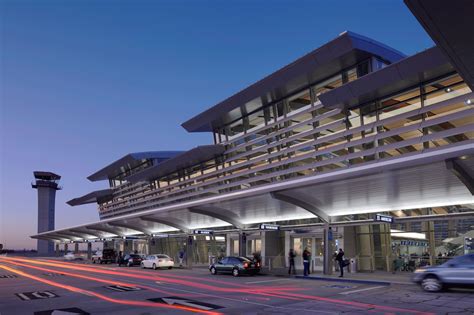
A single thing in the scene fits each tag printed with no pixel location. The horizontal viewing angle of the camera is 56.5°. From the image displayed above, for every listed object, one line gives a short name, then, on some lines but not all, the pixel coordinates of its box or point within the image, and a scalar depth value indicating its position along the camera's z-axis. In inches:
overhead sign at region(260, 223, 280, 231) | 1222.9
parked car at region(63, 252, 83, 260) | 2815.2
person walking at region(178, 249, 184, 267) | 1755.7
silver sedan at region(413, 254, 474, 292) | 687.7
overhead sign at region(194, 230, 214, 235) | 1520.3
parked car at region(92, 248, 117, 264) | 2124.8
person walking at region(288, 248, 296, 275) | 1152.2
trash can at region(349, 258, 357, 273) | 1178.3
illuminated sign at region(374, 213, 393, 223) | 930.7
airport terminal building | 900.6
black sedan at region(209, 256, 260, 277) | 1150.3
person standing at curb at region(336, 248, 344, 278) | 1050.7
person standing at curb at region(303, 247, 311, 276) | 1100.5
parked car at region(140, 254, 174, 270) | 1525.6
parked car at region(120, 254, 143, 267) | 1792.2
